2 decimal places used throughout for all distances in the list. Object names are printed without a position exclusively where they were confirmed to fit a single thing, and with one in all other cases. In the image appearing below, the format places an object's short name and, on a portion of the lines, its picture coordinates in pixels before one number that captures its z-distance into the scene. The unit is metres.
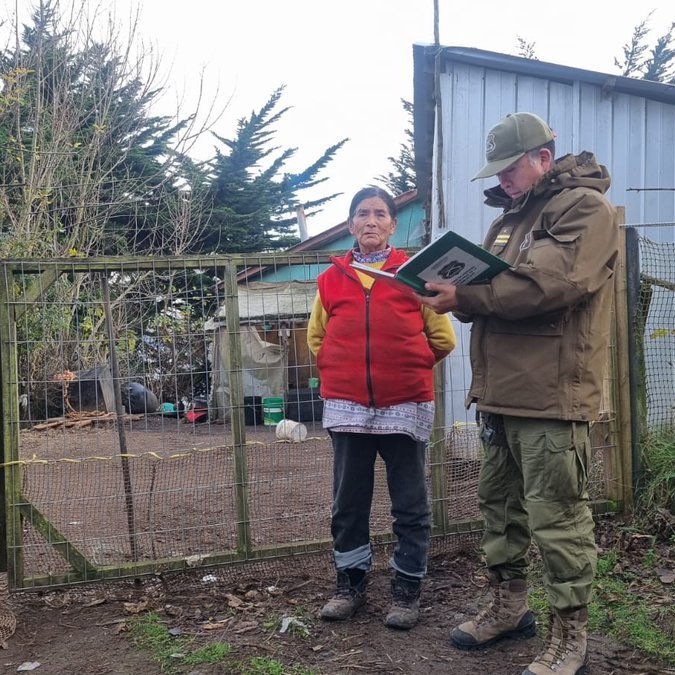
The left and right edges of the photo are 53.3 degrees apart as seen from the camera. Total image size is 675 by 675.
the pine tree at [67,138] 10.30
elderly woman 3.05
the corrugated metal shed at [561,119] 6.68
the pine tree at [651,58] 22.47
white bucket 5.96
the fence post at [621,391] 4.43
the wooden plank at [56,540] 3.49
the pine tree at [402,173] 27.23
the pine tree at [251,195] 18.66
